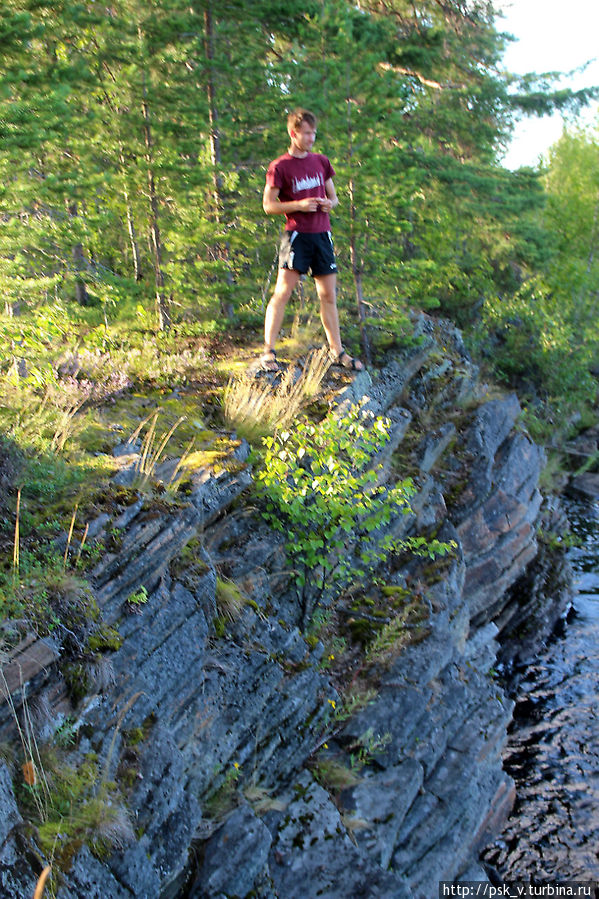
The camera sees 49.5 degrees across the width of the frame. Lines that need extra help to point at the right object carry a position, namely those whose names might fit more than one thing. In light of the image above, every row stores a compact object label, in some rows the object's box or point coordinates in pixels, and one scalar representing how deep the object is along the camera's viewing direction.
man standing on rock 7.17
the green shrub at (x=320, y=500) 6.01
